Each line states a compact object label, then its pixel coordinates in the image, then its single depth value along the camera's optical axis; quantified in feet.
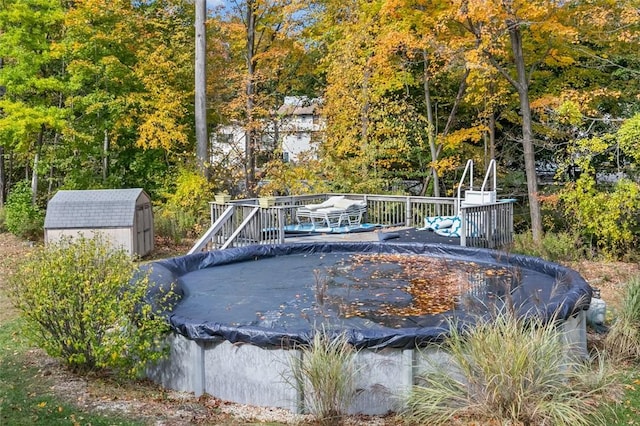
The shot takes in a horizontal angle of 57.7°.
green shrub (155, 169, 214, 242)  47.91
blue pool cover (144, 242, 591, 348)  16.19
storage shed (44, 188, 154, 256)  37.91
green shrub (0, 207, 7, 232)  49.49
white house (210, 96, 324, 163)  61.00
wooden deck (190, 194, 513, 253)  35.60
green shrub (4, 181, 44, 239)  45.84
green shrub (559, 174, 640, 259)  39.63
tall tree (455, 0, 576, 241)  42.04
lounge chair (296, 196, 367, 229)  42.86
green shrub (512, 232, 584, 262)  34.80
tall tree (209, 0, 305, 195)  59.16
